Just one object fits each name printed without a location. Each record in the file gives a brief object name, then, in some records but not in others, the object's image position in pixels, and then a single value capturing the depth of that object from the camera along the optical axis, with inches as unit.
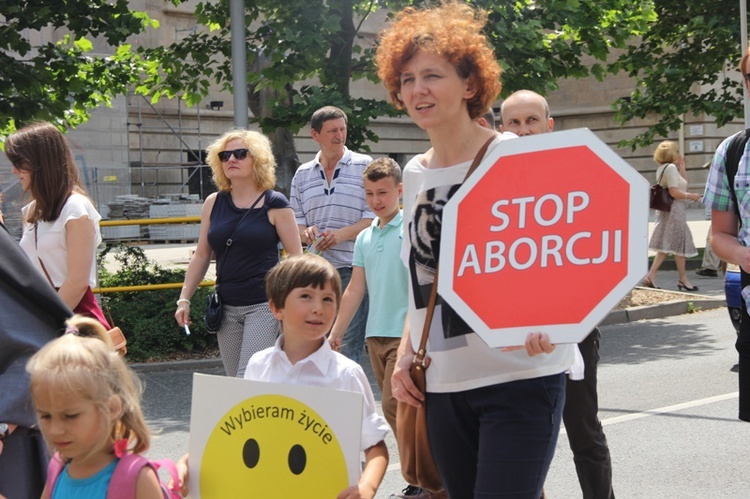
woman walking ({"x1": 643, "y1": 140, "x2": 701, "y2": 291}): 601.3
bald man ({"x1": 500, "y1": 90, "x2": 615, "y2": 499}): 167.9
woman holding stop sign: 112.7
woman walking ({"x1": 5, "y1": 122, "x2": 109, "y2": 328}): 176.7
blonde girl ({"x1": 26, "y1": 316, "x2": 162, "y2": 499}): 108.0
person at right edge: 144.3
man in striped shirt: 284.0
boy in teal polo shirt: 220.4
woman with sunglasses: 223.0
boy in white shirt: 138.4
